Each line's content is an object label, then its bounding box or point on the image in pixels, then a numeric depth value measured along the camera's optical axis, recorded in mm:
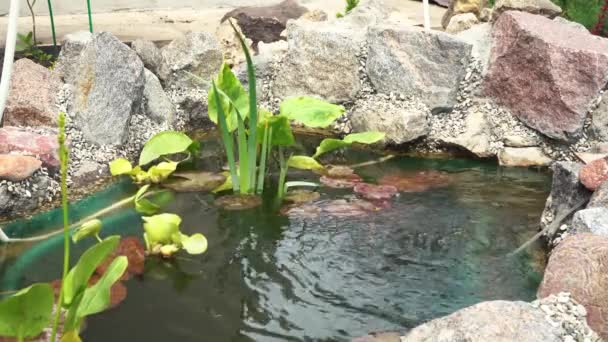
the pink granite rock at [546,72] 4566
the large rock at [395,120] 4652
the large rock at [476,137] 4629
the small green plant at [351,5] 6457
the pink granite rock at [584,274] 2477
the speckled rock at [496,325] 2207
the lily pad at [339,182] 4070
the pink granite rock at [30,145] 3730
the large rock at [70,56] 4516
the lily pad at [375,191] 3926
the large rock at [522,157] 4582
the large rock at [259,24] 6207
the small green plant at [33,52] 5410
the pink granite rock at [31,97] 4133
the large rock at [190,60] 5035
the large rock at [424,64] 4840
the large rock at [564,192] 3461
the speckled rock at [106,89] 4254
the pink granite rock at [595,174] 3357
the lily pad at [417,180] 4113
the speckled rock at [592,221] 2941
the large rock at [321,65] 5035
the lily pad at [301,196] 3859
